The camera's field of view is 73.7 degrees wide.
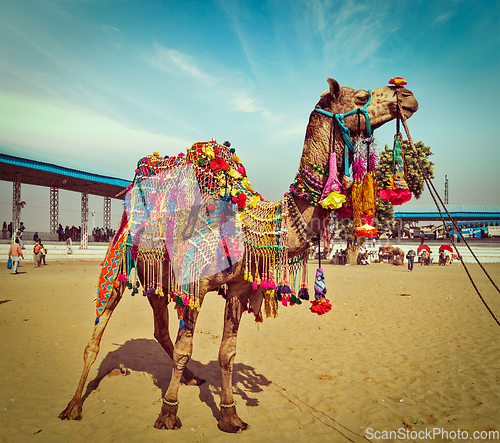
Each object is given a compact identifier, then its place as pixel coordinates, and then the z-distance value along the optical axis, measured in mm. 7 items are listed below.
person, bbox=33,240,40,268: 18188
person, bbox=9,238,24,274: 14742
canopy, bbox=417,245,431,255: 27469
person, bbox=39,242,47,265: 19067
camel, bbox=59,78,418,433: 3199
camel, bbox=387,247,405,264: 28891
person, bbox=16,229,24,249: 18150
